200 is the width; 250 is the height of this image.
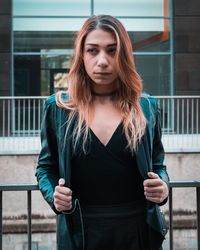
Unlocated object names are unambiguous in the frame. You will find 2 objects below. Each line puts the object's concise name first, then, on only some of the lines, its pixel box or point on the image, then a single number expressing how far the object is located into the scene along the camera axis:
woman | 2.29
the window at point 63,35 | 15.60
